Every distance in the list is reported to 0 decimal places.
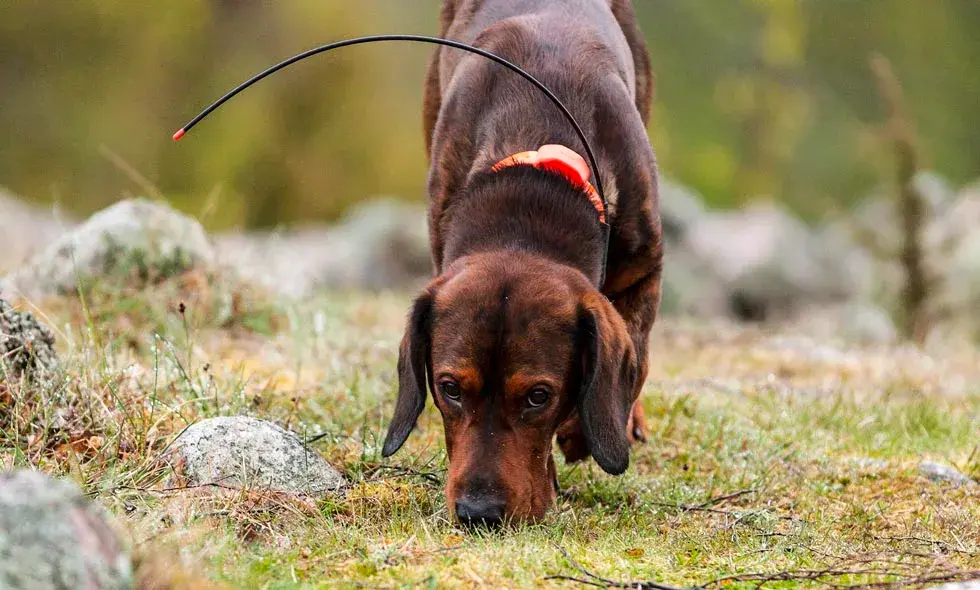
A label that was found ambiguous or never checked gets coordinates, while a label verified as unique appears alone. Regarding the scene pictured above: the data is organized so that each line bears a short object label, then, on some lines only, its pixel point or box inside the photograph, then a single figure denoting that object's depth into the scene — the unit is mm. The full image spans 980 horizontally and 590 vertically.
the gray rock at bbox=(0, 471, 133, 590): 3971
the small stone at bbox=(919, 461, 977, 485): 8797
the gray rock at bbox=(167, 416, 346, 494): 7148
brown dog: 6863
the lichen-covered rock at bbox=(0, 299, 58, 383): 8062
